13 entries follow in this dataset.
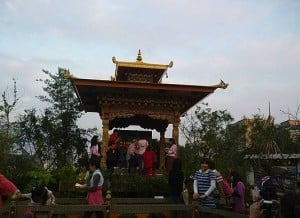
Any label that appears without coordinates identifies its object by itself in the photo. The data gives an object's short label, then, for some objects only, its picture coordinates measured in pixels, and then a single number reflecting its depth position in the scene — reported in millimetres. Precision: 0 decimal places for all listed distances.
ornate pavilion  11781
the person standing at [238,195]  6506
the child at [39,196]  4267
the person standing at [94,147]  9564
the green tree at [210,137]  18497
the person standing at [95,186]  5627
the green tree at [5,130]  13432
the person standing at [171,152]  10187
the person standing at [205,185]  5357
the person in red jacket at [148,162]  11151
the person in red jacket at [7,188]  4251
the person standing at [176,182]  6448
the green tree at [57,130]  19947
